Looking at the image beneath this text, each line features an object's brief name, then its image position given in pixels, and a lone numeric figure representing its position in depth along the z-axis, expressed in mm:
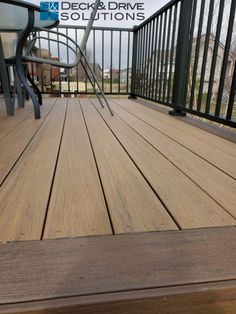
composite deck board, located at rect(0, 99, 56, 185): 1074
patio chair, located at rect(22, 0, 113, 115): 2129
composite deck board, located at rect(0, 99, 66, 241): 630
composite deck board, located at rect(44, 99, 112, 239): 635
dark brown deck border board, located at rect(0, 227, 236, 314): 452
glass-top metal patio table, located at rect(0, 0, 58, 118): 1836
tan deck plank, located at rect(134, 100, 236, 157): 1424
